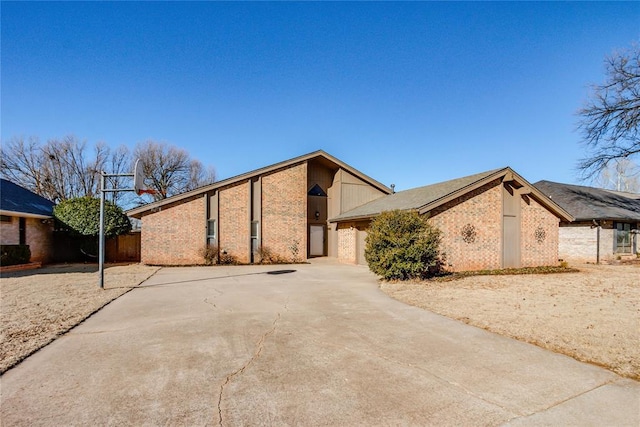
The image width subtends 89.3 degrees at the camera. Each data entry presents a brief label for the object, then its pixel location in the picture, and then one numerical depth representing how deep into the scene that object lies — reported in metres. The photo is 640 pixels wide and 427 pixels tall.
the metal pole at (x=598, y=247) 19.10
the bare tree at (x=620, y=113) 17.88
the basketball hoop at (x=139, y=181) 9.28
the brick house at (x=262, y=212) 16.06
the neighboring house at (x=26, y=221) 14.45
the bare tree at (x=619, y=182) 41.22
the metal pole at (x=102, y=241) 9.12
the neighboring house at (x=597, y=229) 19.25
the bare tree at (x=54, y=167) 28.28
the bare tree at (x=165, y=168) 34.62
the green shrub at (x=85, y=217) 16.91
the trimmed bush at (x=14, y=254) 13.50
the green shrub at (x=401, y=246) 11.05
